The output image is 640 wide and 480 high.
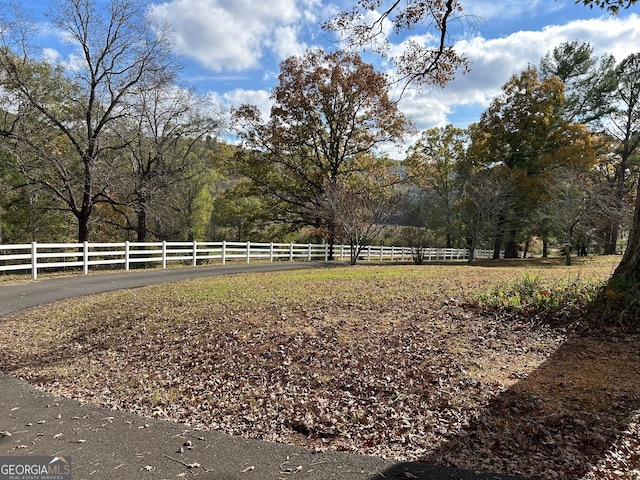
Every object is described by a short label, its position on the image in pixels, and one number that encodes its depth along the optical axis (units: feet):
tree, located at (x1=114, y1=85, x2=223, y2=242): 63.57
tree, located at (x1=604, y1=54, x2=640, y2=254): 91.45
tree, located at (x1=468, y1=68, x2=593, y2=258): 82.60
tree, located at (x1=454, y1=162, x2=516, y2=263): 73.41
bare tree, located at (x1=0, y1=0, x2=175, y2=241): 53.31
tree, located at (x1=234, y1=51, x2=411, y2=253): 78.02
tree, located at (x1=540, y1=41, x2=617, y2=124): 92.73
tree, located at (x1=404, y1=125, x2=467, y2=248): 91.40
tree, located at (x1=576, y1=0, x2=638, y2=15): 22.80
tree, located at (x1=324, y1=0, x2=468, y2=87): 22.03
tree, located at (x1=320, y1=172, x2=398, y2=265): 64.44
